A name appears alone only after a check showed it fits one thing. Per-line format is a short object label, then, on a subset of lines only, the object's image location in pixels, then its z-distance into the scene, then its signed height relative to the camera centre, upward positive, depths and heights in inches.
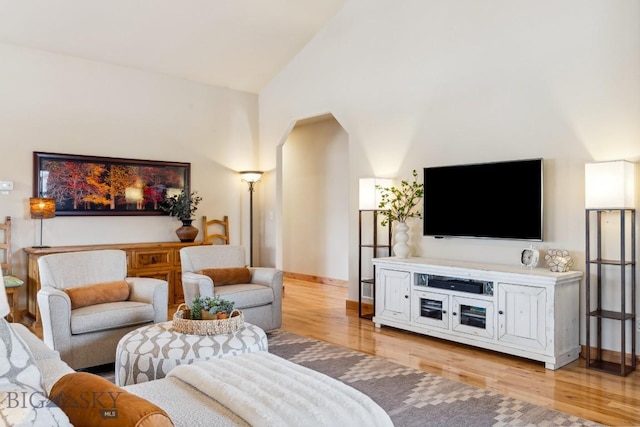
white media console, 147.6 -30.4
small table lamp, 201.5 +3.1
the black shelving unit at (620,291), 140.2 -23.4
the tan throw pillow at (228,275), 183.6 -23.1
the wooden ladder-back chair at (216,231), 265.4 -8.9
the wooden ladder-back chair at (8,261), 188.1 -19.3
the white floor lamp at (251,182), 275.3 +18.9
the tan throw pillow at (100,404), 52.1 -21.6
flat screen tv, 165.9 +5.6
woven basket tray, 123.9 -28.6
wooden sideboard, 197.6 -22.5
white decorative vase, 200.1 -11.1
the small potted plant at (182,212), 247.1 +1.4
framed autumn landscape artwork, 212.8 +15.2
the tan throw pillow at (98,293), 146.2 -24.6
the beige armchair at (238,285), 171.9 -26.3
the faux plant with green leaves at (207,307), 129.2 -24.7
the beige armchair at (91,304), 136.2 -27.5
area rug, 109.1 -45.8
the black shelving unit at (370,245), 216.7 -13.7
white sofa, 71.2 -29.2
